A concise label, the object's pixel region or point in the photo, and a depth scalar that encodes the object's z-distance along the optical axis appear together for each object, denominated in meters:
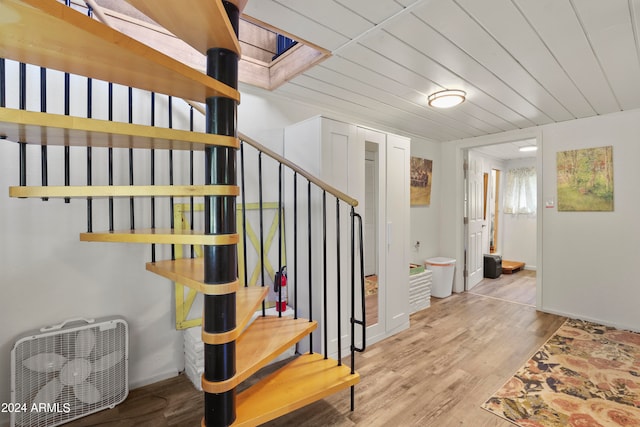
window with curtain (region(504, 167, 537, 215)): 5.77
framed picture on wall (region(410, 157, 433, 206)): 4.08
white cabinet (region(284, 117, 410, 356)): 2.33
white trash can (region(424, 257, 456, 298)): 4.09
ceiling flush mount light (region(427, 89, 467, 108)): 2.51
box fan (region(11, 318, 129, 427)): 1.58
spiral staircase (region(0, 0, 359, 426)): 0.75
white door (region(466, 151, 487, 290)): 4.54
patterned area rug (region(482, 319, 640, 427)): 1.78
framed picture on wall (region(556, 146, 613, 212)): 3.20
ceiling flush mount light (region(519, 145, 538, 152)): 4.77
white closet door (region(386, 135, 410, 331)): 2.86
